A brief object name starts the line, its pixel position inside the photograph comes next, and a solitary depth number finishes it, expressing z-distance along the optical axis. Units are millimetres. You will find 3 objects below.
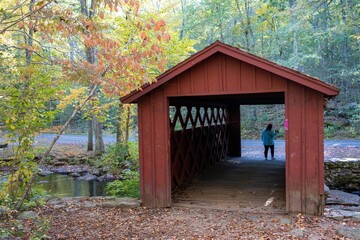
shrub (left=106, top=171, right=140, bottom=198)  9520
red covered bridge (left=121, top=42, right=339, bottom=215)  6230
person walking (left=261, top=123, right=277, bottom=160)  12422
